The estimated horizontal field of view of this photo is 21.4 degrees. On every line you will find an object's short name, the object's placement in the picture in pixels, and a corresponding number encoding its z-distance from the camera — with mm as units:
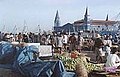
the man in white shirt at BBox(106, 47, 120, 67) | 9711
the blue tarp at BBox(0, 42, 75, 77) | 8320
